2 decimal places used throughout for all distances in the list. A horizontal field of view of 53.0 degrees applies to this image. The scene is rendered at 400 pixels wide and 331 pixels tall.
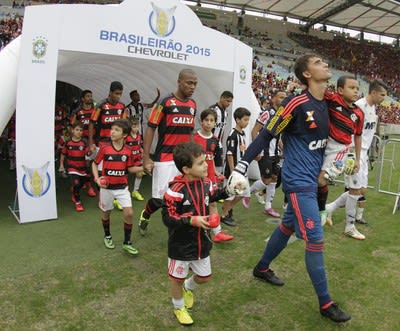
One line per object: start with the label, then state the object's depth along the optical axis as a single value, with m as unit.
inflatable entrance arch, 5.09
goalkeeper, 3.14
